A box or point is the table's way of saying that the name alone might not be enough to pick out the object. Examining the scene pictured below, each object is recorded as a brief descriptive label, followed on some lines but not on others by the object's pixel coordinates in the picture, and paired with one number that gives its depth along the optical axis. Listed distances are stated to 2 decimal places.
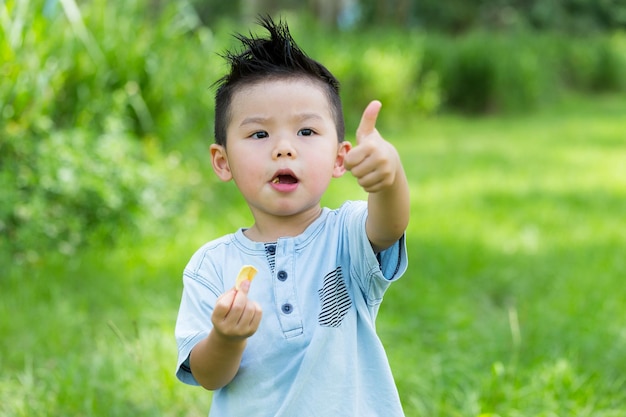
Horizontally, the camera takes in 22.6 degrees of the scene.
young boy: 1.56
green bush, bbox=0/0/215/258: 2.95
